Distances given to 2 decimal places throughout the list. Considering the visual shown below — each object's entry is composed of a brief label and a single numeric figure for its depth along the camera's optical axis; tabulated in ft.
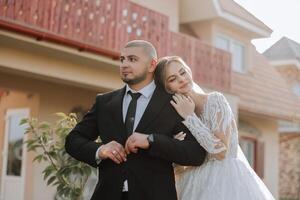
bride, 11.40
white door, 37.88
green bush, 18.74
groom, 9.95
